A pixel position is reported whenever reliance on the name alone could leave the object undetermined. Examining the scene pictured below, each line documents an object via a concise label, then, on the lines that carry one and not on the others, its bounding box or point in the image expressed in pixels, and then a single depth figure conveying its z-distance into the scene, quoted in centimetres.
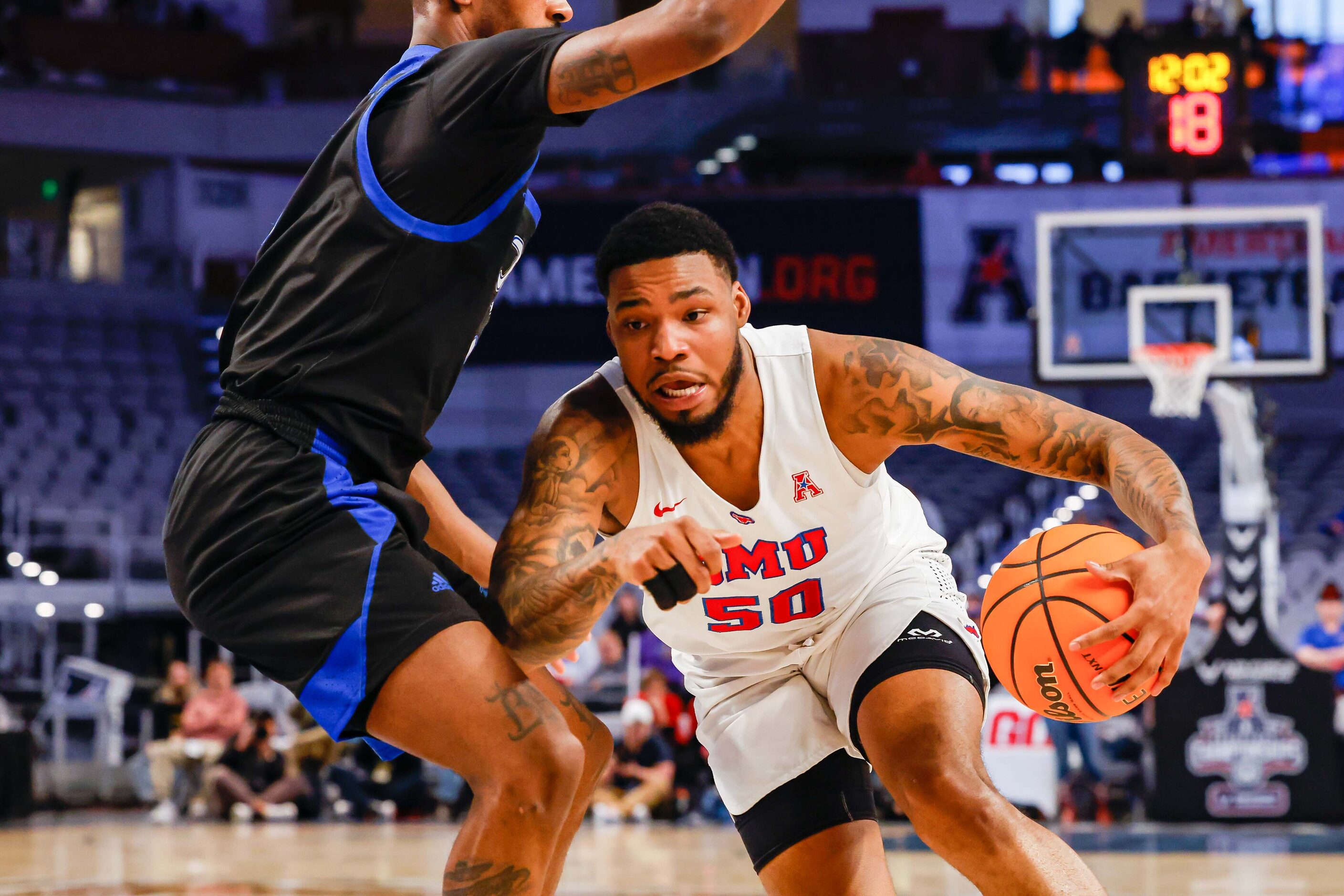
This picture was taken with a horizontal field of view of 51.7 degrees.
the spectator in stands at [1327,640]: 991
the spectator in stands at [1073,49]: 1848
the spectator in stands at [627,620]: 1109
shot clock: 966
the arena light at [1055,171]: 1822
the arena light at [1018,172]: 1841
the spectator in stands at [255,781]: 1063
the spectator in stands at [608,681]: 1104
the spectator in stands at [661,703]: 1023
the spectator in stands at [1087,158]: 1734
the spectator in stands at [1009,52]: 1866
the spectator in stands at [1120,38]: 1717
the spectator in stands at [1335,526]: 1617
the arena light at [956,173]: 1764
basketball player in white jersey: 323
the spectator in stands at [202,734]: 1103
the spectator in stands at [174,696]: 1154
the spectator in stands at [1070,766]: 950
